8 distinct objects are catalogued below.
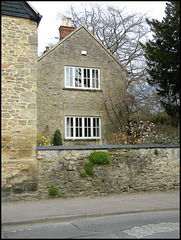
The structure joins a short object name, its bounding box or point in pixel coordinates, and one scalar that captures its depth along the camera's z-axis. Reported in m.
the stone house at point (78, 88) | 15.08
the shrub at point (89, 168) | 8.63
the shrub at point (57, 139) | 14.37
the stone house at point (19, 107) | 7.92
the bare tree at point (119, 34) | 22.83
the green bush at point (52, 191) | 8.22
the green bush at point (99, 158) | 8.67
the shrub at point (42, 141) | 11.41
